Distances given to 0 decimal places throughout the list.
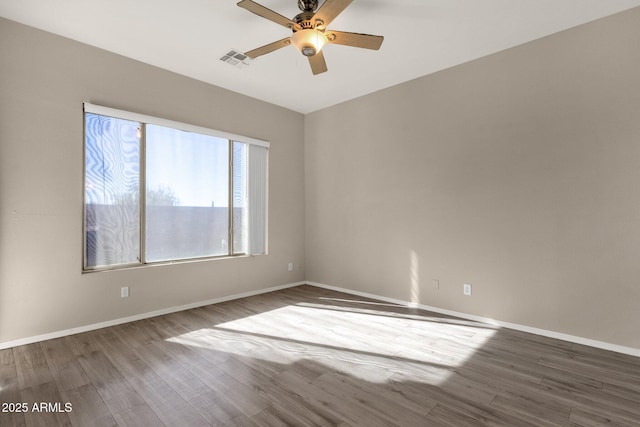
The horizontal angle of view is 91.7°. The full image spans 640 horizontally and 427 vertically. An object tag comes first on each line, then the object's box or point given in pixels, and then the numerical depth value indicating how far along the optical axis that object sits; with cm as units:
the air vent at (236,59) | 335
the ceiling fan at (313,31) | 223
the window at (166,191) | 327
